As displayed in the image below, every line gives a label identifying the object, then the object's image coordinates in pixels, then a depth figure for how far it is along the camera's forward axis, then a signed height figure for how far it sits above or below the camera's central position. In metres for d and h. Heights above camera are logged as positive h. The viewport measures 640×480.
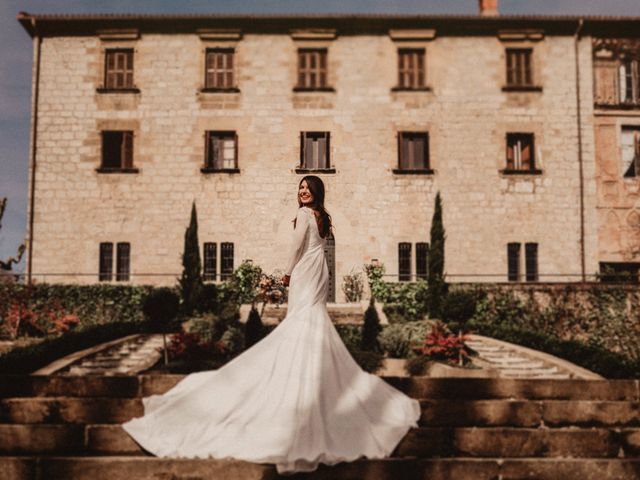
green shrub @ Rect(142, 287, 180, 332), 11.98 -0.77
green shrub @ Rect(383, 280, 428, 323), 18.06 -0.89
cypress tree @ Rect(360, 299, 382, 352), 12.96 -1.36
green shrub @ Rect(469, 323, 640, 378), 10.07 -1.57
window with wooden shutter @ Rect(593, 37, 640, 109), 20.67 +6.96
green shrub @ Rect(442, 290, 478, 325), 13.16 -0.82
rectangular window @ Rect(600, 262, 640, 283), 19.22 +0.03
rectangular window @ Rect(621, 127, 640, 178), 20.47 +4.07
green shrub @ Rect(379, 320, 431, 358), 12.47 -1.46
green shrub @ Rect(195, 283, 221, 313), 16.88 -0.85
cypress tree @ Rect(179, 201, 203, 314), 17.03 -0.06
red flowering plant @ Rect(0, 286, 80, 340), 14.79 -1.31
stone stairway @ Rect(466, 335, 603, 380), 11.00 -1.82
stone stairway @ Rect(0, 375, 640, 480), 4.77 -1.49
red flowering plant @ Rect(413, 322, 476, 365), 11.64 -1.57
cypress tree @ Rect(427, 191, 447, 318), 17.55 +0.14
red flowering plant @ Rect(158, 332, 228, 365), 11.11 -1.52
